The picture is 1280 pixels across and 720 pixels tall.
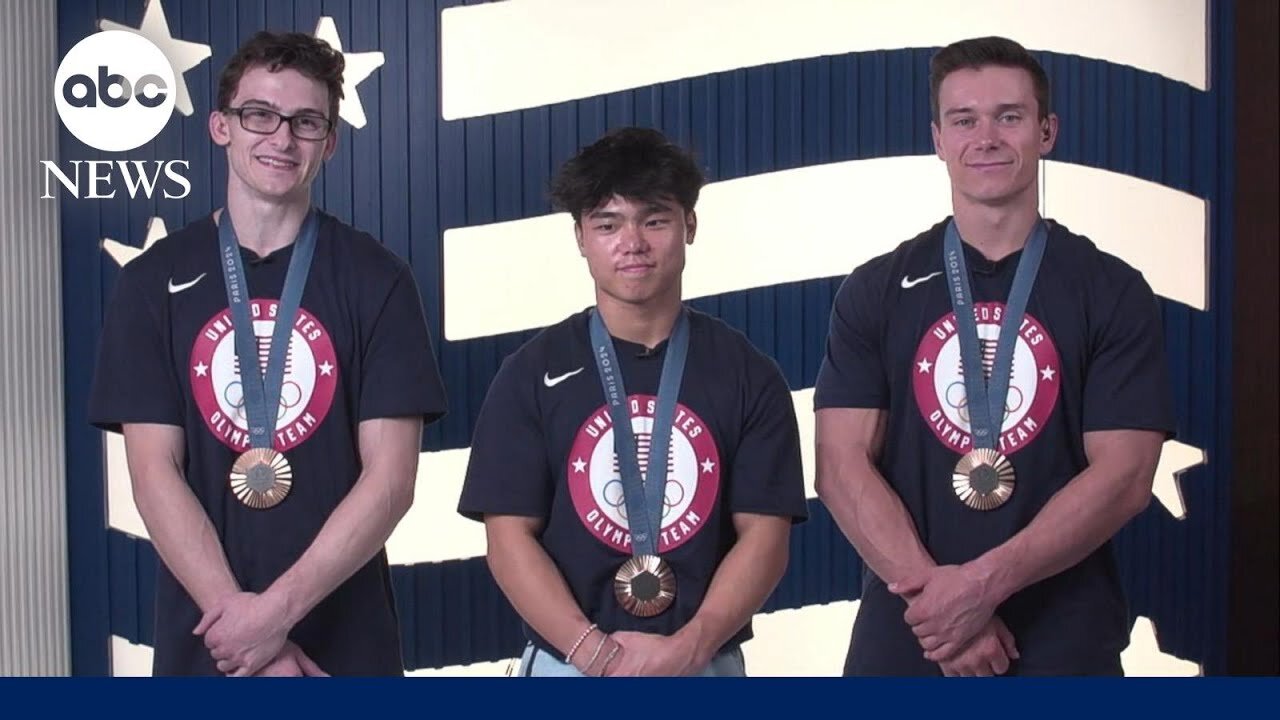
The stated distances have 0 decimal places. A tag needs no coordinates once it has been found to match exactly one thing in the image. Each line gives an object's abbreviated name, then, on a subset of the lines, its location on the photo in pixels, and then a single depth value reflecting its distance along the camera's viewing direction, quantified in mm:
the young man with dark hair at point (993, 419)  3090
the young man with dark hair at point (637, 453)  3041
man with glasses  3107
